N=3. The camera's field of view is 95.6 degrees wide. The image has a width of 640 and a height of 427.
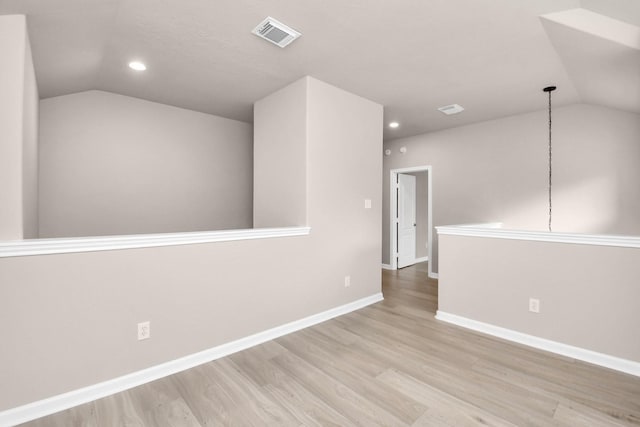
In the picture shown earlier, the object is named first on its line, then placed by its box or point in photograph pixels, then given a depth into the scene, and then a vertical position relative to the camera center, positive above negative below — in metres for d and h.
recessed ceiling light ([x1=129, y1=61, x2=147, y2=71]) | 2.79 +1.44
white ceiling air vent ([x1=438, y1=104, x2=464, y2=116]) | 3.96 +1.44
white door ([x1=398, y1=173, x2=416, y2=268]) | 6.01 -0.17
